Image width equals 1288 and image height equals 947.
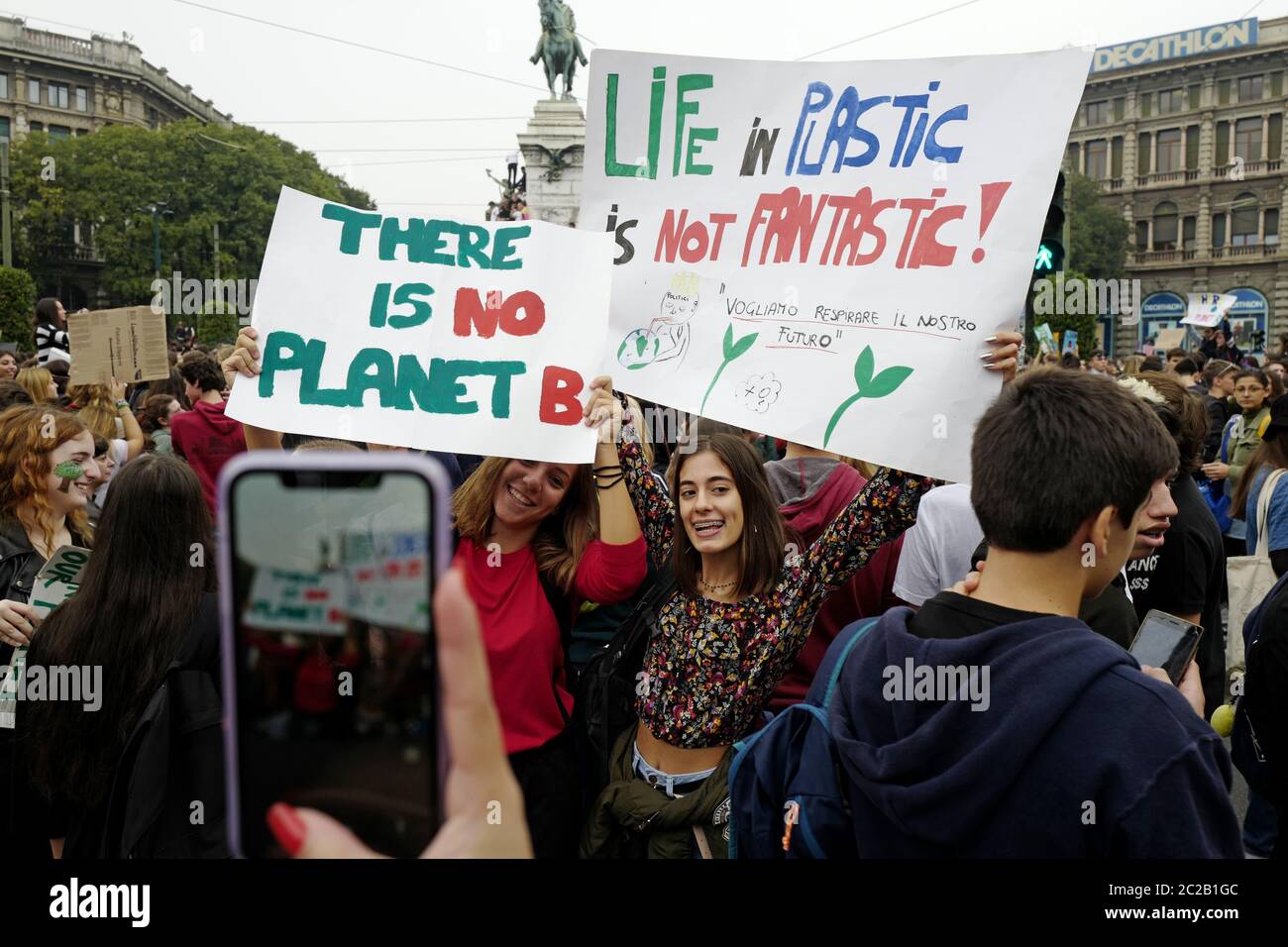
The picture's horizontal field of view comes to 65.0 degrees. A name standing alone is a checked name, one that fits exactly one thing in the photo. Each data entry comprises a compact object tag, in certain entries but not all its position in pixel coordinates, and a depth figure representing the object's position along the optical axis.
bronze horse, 29.65
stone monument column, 27.03
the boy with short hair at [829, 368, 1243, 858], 1.41
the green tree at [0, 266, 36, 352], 19.77
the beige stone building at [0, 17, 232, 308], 48.31
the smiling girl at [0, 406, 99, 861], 3.23
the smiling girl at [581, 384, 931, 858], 2.74
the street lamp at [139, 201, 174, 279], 37.02
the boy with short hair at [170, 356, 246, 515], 4.65
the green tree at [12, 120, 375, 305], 44.53
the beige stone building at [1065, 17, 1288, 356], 51.69
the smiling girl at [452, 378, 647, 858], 2.76
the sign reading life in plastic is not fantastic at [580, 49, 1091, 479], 2.76
